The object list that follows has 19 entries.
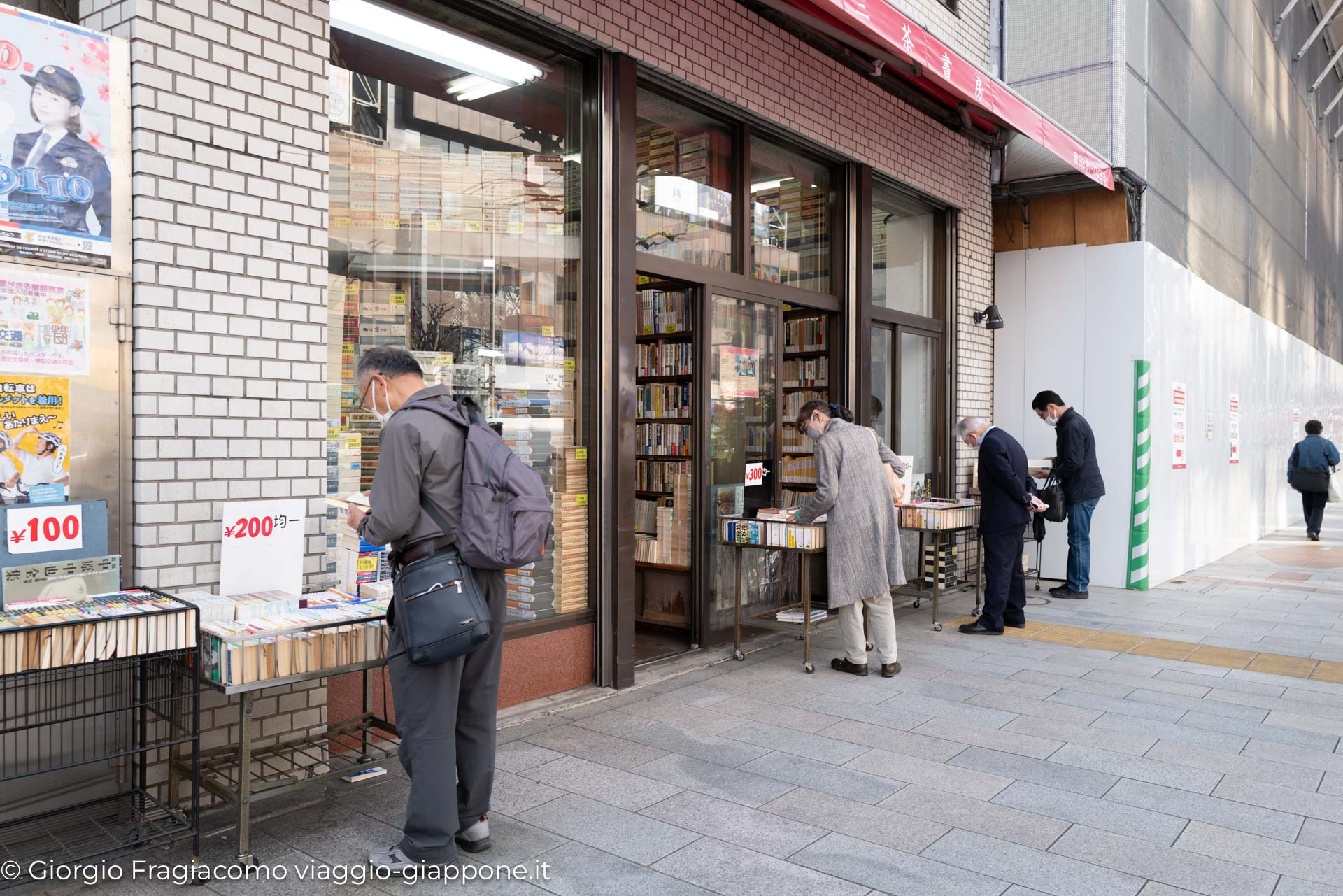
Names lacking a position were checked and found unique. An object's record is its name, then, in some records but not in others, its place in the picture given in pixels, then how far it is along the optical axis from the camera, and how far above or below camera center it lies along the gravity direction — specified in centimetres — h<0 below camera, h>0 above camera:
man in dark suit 707 -48
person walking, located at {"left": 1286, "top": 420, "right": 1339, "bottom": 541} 1521 -41
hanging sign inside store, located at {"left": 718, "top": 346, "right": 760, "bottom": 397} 704 +53
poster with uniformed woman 327 +104
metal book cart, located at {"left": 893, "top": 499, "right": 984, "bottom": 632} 730 -60
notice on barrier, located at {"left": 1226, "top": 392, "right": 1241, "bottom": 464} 1291 +23
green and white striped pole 951 -22
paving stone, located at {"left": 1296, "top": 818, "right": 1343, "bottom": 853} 364 -150
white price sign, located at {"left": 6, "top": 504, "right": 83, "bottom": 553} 329 -30
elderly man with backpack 311 -38
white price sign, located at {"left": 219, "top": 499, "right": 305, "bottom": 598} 379 -42
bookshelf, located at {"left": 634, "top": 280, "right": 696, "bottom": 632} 715 -8
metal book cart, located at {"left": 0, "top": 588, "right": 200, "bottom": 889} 301 -106
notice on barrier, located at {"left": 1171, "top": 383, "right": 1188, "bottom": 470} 1021 +14
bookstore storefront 482 +94
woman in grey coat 589 -45
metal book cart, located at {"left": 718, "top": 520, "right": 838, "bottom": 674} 616 -121
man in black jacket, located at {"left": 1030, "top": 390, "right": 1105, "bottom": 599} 904 -30
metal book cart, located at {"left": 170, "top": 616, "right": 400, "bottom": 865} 324 -121
